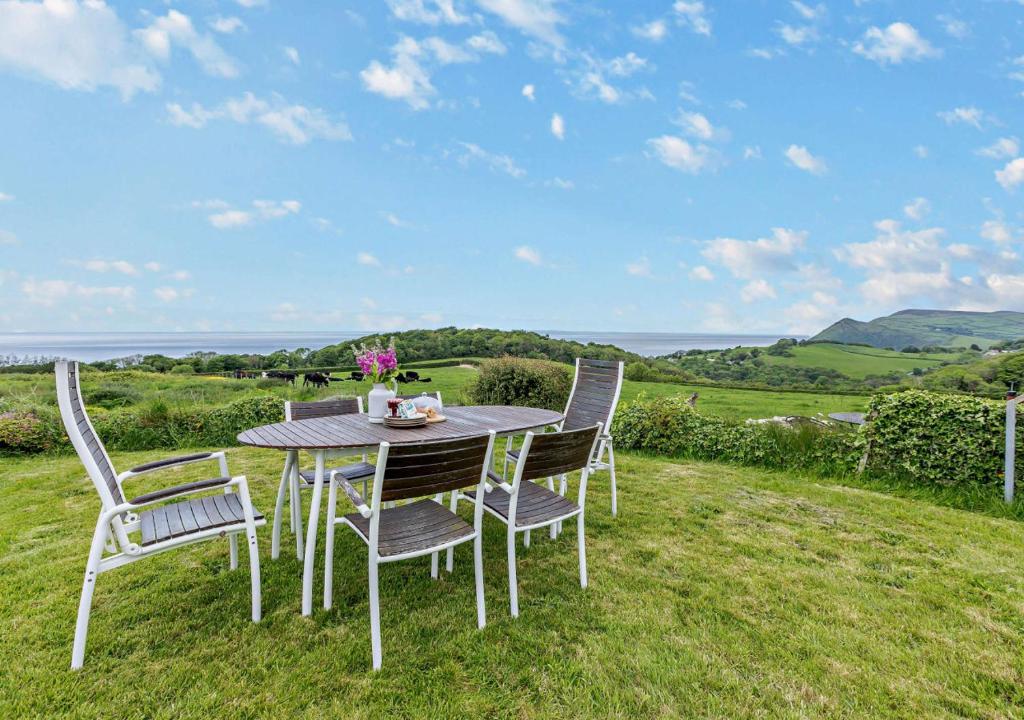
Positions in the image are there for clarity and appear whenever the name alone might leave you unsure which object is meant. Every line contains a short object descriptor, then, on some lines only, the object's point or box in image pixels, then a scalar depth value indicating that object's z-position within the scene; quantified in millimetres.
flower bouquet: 2998
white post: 3914
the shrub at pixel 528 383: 7355
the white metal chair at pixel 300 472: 2865
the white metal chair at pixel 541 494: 2248
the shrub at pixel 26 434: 5887
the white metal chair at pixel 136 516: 1902
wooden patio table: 2359
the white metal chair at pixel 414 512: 1898
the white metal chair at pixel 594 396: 4150
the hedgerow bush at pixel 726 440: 5132
